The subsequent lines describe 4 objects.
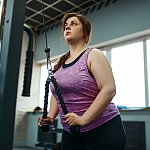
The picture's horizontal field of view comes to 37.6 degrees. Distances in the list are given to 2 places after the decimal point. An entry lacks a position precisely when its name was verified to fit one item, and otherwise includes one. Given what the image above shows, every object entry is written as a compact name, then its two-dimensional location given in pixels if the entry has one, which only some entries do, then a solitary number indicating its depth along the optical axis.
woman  0.76
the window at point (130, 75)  3.25
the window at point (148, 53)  3.19
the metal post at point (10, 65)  0.70
